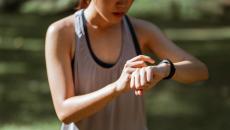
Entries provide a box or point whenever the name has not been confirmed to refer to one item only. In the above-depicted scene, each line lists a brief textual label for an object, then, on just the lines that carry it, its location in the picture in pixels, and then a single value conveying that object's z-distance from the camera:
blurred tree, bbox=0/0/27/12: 14.60
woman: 2.89
